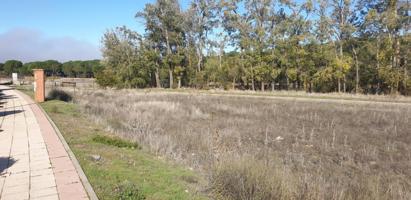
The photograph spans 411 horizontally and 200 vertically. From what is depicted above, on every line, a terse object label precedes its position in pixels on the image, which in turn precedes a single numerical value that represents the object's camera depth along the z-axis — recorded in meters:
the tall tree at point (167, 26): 67.56
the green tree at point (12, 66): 137.30
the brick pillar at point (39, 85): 23.05
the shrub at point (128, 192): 6.18
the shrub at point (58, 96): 27.45
